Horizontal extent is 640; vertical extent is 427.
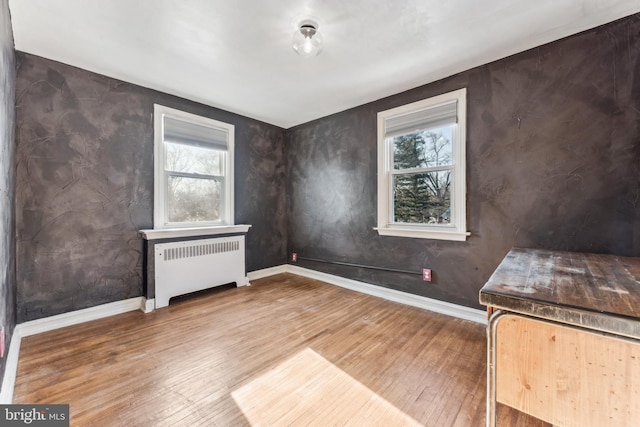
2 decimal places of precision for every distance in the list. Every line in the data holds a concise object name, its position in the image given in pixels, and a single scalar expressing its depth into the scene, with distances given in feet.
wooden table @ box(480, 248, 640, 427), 2.64
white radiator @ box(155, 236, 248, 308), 9.20
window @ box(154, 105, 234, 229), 9.70
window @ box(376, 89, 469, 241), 8.42
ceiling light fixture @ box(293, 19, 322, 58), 6.08
